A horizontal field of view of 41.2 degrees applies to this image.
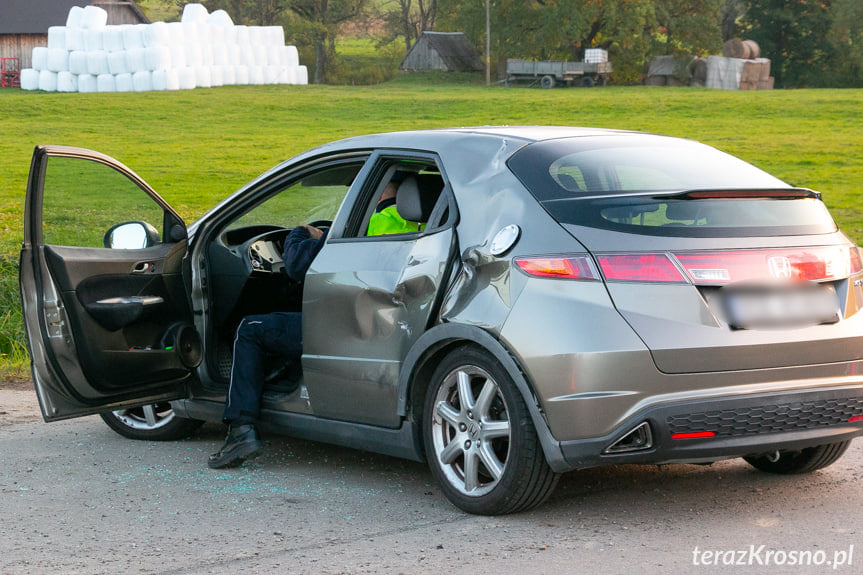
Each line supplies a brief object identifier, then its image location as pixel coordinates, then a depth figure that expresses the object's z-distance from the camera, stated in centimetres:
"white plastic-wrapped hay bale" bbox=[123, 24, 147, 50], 5110
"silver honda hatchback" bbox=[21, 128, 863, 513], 430
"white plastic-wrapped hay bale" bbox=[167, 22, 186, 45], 5222
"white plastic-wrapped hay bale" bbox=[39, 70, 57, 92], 5241
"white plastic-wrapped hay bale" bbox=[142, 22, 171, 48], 5095
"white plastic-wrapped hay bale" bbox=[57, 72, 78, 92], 5181
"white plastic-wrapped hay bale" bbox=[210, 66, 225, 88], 5466
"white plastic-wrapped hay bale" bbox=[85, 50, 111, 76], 5122
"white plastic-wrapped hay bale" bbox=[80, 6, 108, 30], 5403
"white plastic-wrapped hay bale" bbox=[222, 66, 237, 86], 5566
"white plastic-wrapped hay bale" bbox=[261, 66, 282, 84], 5834
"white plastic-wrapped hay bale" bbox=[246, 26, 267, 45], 5791
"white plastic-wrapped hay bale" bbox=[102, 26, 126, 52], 5162
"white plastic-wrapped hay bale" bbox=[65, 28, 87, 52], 5222
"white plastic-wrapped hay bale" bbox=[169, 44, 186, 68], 5222
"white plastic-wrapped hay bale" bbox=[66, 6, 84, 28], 5406
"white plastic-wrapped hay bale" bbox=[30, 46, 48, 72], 5284
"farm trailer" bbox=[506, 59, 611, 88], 5881
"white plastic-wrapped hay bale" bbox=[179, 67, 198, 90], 5222
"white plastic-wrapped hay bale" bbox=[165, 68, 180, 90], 5116
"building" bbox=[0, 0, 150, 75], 6372
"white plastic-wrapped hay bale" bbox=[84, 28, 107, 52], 5197
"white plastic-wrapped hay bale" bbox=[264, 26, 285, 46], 5872
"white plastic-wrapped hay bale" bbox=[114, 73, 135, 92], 5144
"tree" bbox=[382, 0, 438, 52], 9538
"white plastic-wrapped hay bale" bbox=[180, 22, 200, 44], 5344
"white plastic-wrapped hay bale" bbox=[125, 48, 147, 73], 5122
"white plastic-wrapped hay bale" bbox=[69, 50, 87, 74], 5122
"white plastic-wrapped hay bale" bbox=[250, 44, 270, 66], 5788
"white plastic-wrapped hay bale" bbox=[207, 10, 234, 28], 5738
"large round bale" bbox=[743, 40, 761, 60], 6079
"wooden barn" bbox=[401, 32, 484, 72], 7775
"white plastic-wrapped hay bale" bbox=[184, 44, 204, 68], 5344
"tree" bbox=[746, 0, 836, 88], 6825
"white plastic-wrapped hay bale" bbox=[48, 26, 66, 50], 5253
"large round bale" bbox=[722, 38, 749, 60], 6022
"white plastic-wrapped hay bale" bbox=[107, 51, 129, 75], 5128
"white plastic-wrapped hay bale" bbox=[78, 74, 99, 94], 5103
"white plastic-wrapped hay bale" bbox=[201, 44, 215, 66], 5456
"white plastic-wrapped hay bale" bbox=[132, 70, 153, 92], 5138
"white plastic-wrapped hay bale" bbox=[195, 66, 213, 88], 5353
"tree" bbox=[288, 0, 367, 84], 7838
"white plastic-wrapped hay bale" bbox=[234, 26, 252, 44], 5700
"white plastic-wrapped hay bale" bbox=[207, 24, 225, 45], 5509
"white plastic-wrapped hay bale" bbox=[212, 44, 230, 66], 5550
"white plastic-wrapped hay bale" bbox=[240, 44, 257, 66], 5700
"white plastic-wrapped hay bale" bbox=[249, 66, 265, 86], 5744
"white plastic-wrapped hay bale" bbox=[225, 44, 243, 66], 5616
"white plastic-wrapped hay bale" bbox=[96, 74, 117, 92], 5144
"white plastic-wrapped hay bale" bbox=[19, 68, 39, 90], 5322
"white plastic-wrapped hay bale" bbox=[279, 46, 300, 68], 5944
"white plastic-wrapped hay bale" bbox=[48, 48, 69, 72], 5222
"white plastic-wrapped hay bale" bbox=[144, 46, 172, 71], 5103
